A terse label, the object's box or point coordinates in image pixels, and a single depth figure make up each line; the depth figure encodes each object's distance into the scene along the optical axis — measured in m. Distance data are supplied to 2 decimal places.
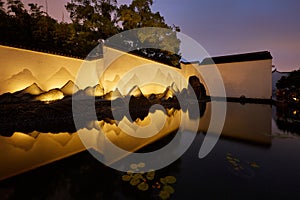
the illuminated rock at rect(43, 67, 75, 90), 5.84
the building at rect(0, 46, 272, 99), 5.07
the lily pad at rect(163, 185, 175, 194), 1.77
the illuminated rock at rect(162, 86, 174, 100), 10.44
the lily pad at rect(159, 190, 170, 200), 1.67
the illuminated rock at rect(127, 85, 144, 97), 8.11
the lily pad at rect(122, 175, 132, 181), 2.01
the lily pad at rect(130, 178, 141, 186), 1.93
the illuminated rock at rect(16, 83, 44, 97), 4.88
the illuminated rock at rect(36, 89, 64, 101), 5.24
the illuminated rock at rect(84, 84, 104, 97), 6.70
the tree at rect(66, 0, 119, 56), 8.74
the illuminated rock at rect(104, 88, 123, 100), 6.95
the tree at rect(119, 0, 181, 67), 9.69
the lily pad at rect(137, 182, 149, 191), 1.83
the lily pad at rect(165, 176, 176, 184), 1.98
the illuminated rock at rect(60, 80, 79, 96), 6.12
